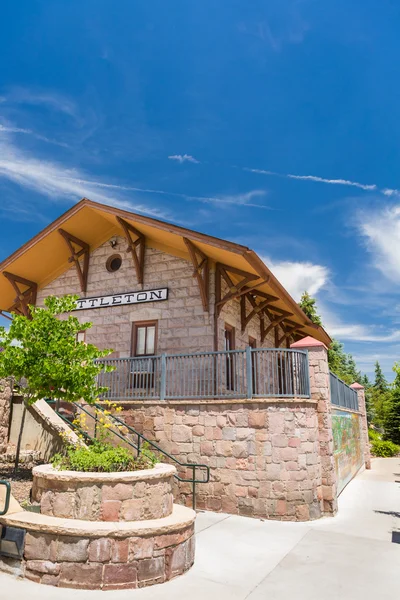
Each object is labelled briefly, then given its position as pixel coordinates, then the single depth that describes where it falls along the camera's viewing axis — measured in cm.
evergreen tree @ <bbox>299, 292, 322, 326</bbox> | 2906
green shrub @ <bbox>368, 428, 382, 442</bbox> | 2723
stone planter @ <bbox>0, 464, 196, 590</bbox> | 471
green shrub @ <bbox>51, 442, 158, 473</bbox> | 574
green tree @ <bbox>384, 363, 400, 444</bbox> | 2356
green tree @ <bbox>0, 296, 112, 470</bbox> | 720
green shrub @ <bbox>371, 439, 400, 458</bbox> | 2438
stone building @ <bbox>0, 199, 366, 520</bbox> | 837
